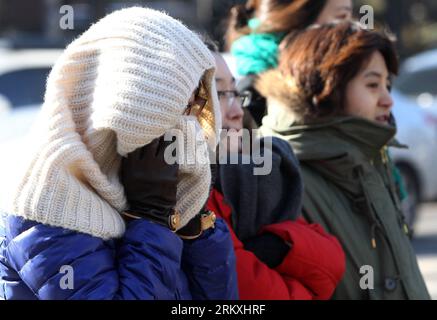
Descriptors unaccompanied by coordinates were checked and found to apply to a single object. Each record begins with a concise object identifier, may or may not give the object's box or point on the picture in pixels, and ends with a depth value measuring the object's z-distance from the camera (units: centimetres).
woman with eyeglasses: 519
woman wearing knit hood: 399
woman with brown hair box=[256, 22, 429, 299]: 619
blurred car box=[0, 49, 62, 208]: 1326
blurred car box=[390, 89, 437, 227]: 1891
